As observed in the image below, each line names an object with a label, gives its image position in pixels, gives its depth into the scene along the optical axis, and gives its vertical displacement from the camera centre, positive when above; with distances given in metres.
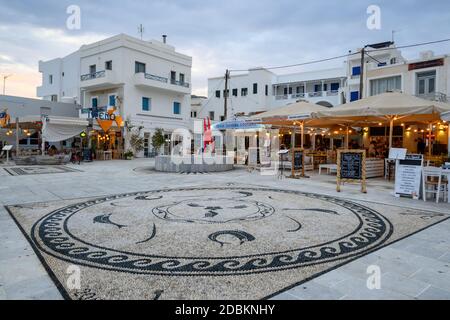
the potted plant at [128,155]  23.06 -0.42
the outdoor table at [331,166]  12.81 -0.59
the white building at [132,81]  26.58 +6.29
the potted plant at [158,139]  25.04 +0.85
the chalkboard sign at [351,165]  8.65 -0.35
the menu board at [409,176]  7.69 -0.57
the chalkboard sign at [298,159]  12.00 -0.27
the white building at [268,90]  33.56 +7.43
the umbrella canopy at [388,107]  9.14 +1.43
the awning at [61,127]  18.61 +1.33
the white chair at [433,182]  7.38 -0.69
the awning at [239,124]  14.87 +1.34
